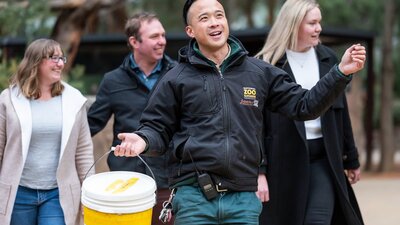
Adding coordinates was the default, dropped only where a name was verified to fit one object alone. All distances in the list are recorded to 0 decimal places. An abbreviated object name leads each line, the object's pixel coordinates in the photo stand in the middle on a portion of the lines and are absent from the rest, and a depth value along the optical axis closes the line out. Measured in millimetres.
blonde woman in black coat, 7315
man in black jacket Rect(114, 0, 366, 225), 5433
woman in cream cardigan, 6999
